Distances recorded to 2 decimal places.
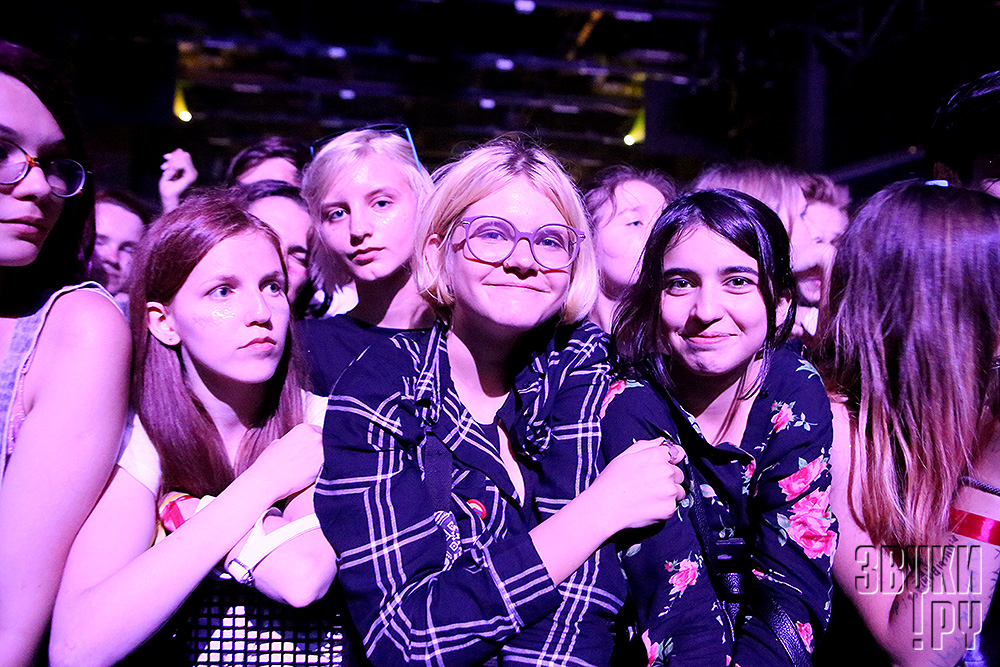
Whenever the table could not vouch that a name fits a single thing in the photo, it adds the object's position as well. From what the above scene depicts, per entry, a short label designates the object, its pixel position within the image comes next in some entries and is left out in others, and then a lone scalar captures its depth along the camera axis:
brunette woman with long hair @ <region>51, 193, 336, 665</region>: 1.20
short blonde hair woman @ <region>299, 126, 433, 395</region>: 2.03
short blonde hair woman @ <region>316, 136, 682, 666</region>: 1.22
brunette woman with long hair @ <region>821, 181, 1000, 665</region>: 1.41
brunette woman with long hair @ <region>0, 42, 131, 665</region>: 1.21
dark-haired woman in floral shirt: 1.31
